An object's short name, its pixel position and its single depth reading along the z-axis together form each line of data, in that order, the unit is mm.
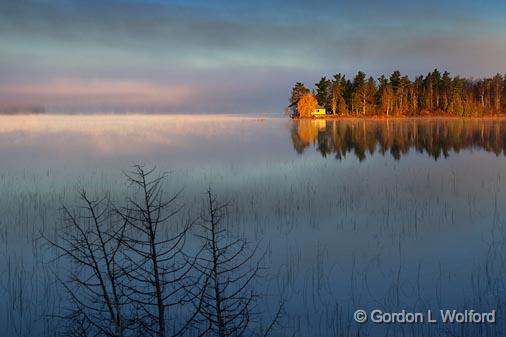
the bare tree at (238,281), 7352
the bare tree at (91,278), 7070
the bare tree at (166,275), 7266
